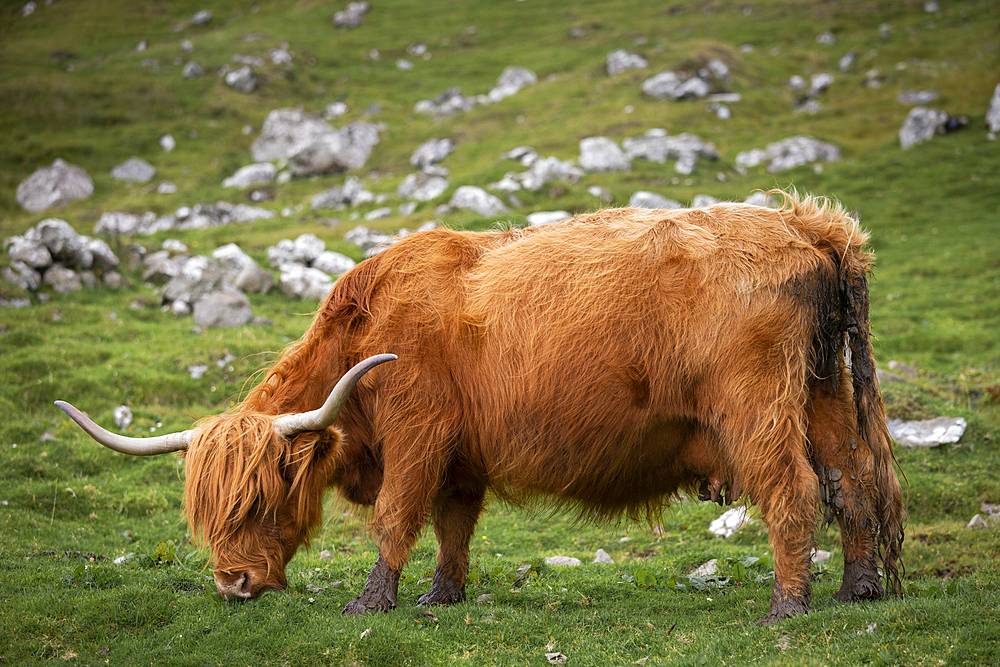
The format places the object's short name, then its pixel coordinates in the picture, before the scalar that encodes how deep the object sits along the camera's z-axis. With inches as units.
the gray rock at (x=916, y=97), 1362.0
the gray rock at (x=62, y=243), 594.2
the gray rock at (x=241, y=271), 648.4
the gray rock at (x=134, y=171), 1473.9
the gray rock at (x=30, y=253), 569.4
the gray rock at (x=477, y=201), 914.4
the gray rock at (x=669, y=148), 1150.3
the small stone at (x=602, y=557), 290.9
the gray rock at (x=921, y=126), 1130.0
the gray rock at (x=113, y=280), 613.3
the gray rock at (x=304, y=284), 656.4
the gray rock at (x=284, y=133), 1593.3
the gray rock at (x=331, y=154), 1451.8
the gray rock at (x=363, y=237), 845.8
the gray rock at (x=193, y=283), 595.5
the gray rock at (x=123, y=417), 400.3
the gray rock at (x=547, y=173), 1006.4
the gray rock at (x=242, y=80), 1982.0
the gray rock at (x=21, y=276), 548.3
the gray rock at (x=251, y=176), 1427.2
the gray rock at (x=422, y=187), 1121.4
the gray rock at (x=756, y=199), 897.1
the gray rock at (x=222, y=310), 557.6
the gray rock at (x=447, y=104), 1827.0
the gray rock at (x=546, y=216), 816.3
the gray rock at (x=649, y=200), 883.4
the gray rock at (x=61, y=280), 581.6
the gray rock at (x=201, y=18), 2810.0
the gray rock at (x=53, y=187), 1330.0
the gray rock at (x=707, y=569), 259.2
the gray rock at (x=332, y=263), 726.5
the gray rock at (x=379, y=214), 1058.1
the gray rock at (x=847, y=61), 1779.3
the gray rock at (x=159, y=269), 649.0
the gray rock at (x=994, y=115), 1080.8
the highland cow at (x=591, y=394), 190.7
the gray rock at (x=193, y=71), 2009.1
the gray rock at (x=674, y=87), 1493.6
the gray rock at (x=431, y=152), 1385.3
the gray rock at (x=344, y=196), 1206.3
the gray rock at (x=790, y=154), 1146.0
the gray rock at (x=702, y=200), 891.1
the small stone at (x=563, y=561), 284.8
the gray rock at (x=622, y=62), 1793.8
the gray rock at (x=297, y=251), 739.4
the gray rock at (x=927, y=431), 345.4
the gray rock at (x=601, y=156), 1109.7
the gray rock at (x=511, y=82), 1895.9
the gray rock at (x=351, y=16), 2728.8
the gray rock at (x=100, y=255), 620.4
